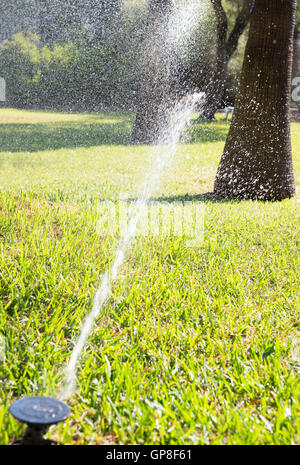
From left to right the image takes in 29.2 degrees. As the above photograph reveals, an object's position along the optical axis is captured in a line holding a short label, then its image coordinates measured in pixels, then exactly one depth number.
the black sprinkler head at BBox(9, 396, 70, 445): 1.63
